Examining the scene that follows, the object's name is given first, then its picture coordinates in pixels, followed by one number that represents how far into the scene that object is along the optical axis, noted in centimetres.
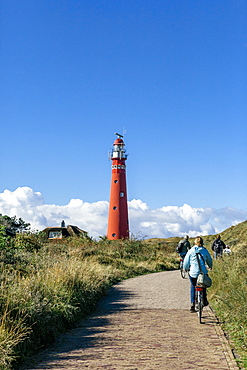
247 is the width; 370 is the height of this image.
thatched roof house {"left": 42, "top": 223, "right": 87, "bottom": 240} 5898
